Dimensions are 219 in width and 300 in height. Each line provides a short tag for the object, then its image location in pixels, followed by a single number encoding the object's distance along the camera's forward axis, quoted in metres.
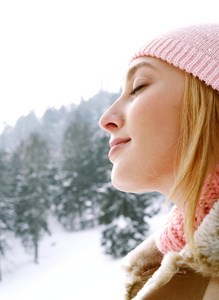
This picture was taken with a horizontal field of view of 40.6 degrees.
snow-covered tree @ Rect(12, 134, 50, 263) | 10.31
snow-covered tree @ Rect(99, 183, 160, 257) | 7.73
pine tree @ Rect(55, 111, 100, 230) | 12.88
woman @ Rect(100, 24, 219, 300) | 0.55
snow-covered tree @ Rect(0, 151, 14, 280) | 8.54
